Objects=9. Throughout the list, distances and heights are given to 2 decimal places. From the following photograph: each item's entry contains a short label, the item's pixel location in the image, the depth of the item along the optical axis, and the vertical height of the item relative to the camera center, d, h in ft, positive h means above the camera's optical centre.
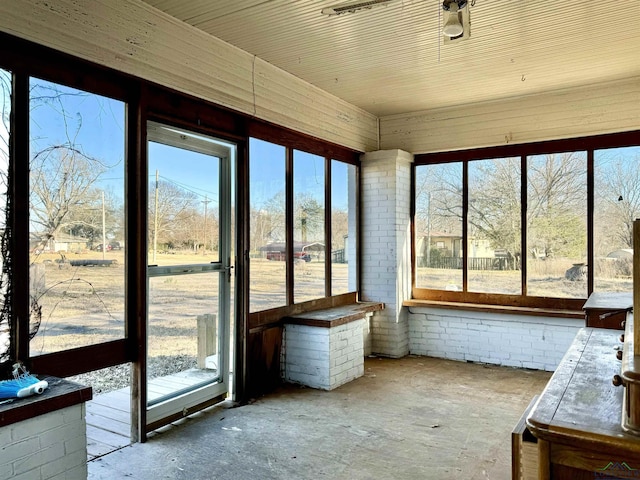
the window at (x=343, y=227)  19.17 +0.73
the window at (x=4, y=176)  8.86 +1.28
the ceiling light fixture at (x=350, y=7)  10.66 +5.37
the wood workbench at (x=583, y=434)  4.43 -1.79
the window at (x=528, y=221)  17.03 +0.87
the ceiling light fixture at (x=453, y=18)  9.48 +4.52
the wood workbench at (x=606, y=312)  10.52 -1.52
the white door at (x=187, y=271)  12.26 -0.70
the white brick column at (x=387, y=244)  19.84 +0.02
